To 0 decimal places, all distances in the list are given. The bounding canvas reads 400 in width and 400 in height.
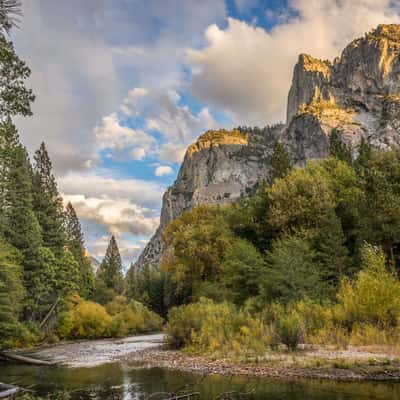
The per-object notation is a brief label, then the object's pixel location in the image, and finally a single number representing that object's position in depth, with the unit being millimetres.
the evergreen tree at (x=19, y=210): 37375
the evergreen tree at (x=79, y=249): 64350
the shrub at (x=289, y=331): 22078
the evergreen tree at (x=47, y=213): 47597
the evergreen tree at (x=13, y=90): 12855
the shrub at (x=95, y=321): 46250
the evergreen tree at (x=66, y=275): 46625
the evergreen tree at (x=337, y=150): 62288
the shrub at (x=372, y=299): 22969
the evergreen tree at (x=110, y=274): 70125
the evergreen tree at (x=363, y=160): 45241
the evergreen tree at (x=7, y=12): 10288
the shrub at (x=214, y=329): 24847
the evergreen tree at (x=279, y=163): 59594
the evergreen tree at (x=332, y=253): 33000
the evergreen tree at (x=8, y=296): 29738
